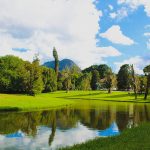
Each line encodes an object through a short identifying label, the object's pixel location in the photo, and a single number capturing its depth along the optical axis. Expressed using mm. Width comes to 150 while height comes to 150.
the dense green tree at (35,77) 66978
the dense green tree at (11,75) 88272
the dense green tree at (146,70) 107091
